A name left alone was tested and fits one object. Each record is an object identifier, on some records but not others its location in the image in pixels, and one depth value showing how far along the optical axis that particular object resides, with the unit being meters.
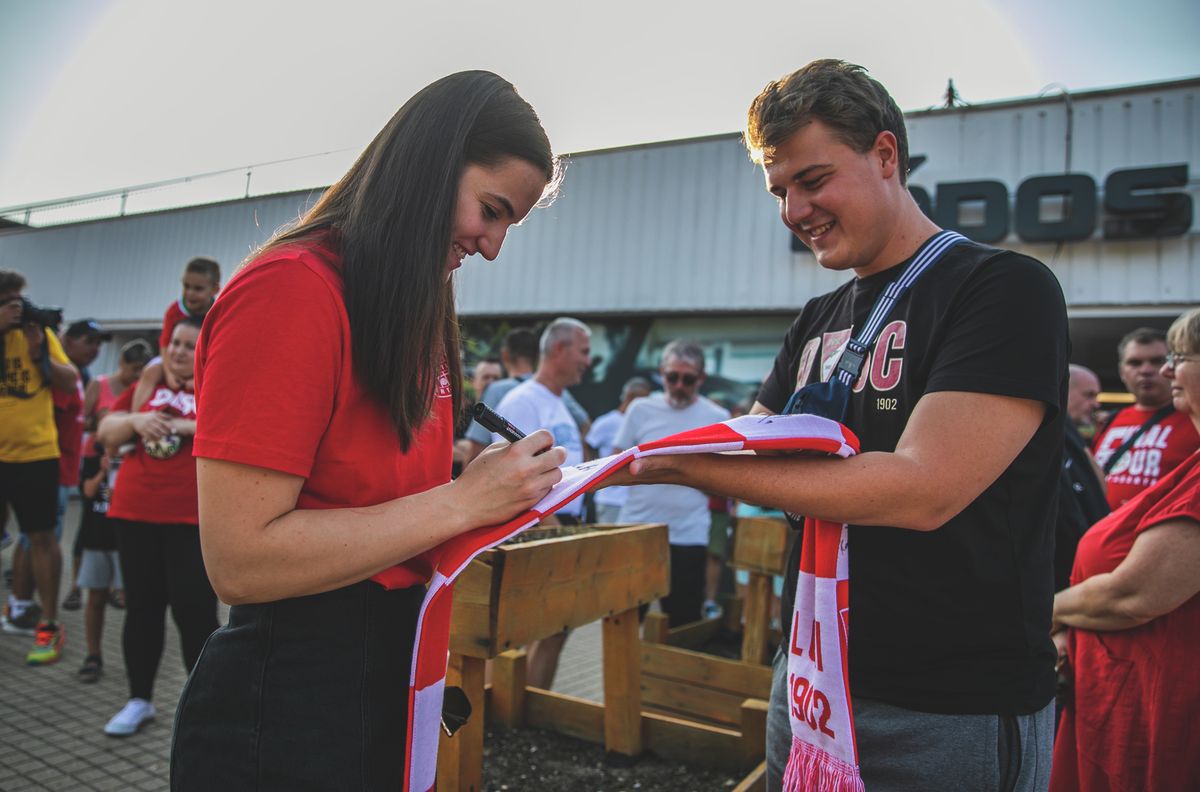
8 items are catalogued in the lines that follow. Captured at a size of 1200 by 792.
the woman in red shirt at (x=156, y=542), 3.68
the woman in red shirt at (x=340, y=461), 1.17
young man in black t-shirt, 1.37
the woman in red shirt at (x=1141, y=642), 2.04
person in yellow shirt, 5.00
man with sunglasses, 5.71
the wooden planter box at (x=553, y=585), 2.44
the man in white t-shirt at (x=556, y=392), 4.99
